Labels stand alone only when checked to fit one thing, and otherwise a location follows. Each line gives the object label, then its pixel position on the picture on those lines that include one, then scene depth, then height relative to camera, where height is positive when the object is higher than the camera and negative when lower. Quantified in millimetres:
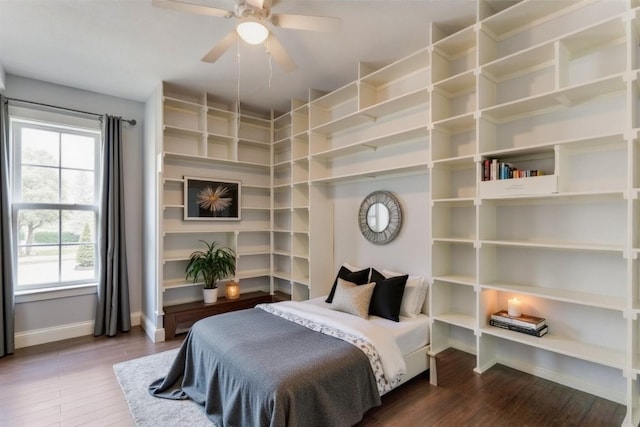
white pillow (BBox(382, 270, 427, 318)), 2836 -745
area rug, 2096 -1366
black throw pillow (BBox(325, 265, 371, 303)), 3217 -638
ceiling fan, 1898 +1248
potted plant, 3814 -646
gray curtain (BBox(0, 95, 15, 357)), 3121 -412
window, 3428 +212
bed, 1741 -941
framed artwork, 3947 +221
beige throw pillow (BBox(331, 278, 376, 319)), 2754 -746
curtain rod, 3321 +1221
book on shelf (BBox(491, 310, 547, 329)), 2178 -744
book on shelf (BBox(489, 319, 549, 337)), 2156 -797
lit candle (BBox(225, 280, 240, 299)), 4039 -959
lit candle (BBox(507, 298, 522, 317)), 2305 -677
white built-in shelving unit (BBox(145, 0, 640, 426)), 1925 +387
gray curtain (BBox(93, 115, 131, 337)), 3717 -335
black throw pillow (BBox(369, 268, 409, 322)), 2756 -729
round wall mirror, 3219 -13
